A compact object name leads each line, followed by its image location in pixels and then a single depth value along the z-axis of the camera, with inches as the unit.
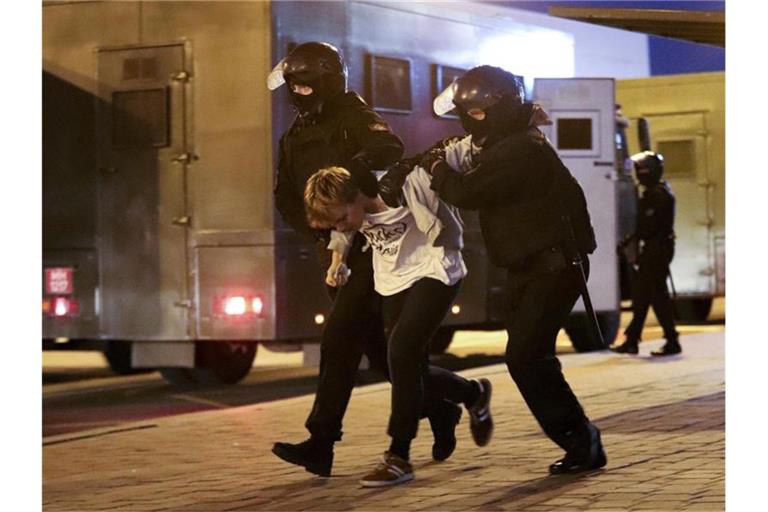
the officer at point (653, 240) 1139.3
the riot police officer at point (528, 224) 576.4
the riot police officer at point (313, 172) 605.3
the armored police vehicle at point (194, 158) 953.5
